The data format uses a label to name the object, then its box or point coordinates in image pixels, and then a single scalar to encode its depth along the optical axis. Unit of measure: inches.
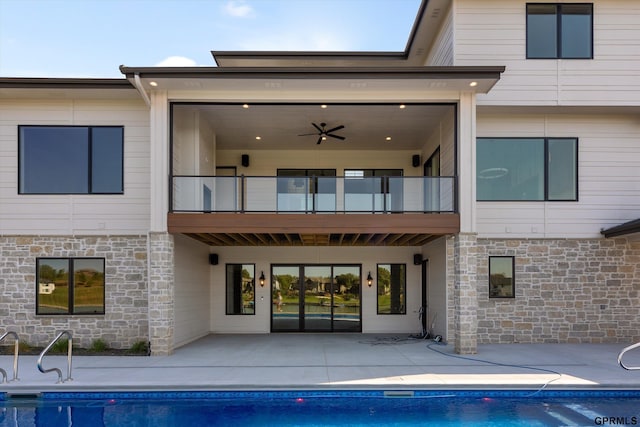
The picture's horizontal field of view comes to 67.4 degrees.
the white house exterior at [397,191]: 431.2
